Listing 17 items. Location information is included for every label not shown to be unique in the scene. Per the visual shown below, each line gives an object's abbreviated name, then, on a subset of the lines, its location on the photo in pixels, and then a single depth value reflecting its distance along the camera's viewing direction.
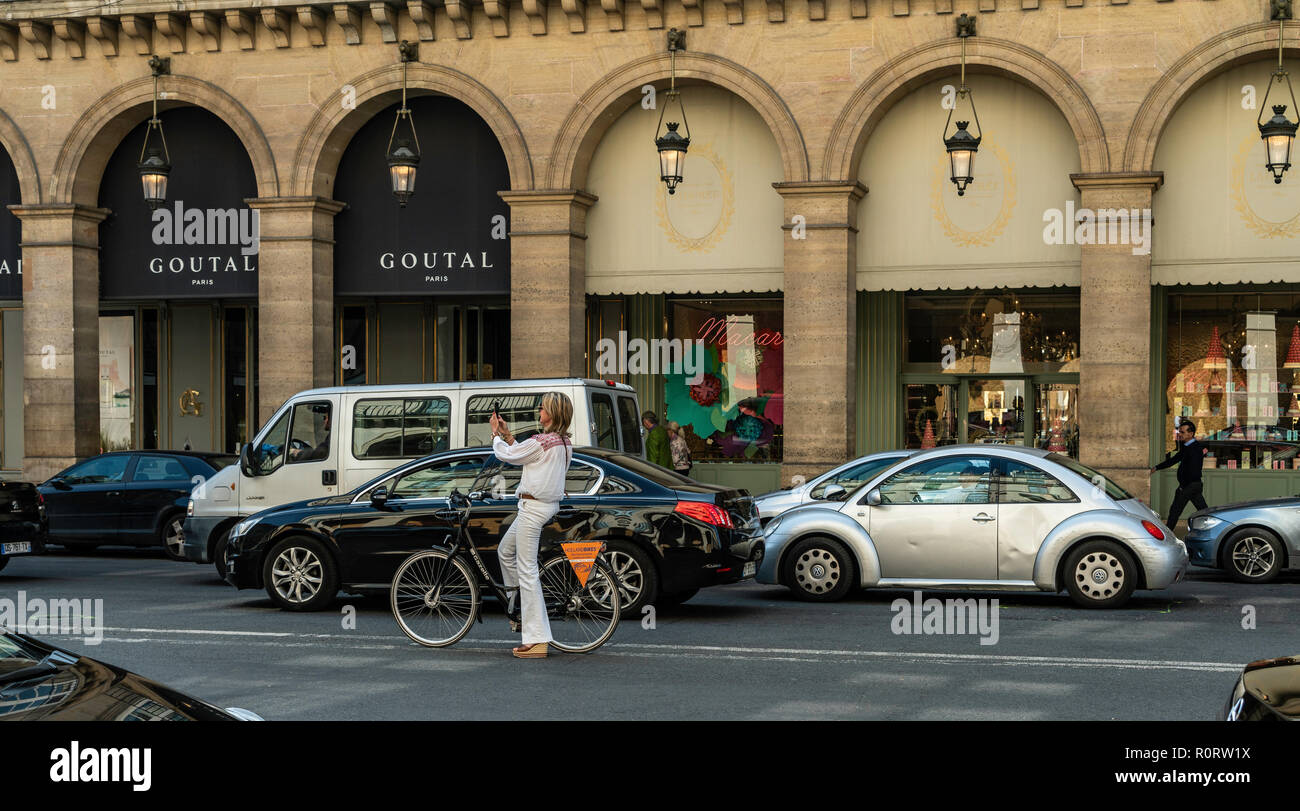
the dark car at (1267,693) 3.99
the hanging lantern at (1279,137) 17.81
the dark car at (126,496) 18.39
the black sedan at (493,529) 11.69
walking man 18.38
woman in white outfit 9.75
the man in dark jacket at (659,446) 19.97
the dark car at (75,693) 3.46
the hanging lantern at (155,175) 21.41
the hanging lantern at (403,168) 20.20
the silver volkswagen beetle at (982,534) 12.52
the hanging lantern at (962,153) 18.69
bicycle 10.03
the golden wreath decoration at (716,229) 21.17
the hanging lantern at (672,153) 19.75
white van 15.05
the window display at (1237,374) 20.27
